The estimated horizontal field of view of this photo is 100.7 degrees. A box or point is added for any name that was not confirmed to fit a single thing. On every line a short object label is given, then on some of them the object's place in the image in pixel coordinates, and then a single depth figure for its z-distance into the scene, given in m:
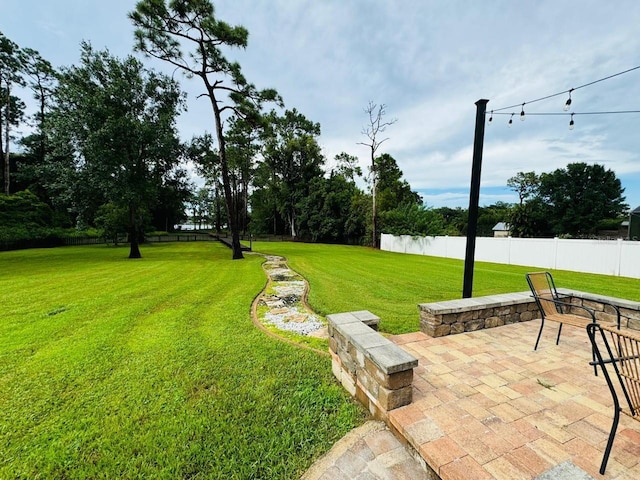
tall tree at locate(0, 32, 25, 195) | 18.81
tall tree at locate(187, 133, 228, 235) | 16.65
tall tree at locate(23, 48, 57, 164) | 19.83
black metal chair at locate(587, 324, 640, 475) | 1.35
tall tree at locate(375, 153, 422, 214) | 24.36
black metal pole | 3.93
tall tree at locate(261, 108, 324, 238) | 28.39
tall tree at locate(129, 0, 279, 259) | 10.20
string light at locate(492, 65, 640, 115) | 4.23
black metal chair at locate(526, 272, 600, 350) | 2.84
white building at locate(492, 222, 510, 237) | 31.47
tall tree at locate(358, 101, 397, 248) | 18.41
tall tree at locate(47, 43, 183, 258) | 10.79
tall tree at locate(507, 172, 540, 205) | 34.31
